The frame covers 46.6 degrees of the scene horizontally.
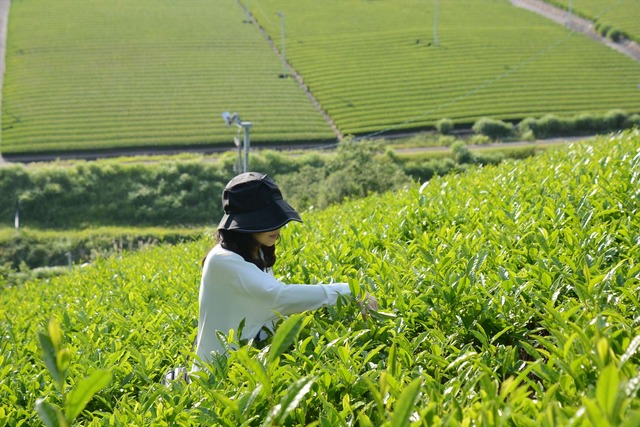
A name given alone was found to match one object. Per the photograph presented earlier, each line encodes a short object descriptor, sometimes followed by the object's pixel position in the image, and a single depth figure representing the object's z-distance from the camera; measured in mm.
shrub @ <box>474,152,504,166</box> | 35009
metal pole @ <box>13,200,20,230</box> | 30916
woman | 2959
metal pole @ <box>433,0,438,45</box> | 54406
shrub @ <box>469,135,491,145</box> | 40069
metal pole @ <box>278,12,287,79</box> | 50062
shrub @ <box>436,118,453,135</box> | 41656
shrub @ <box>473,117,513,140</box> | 41125
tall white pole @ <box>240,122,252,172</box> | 21562
